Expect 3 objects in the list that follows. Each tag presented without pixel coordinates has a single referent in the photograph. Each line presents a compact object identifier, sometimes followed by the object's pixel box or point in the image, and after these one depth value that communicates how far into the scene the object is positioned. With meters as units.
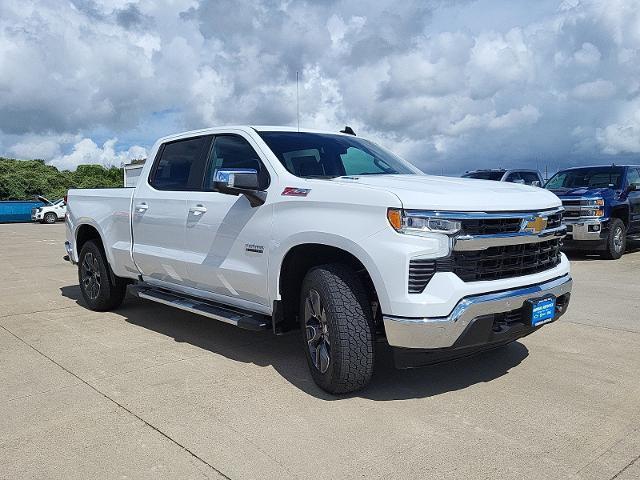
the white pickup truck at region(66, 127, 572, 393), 3.46
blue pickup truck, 10.70
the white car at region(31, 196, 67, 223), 34.63
